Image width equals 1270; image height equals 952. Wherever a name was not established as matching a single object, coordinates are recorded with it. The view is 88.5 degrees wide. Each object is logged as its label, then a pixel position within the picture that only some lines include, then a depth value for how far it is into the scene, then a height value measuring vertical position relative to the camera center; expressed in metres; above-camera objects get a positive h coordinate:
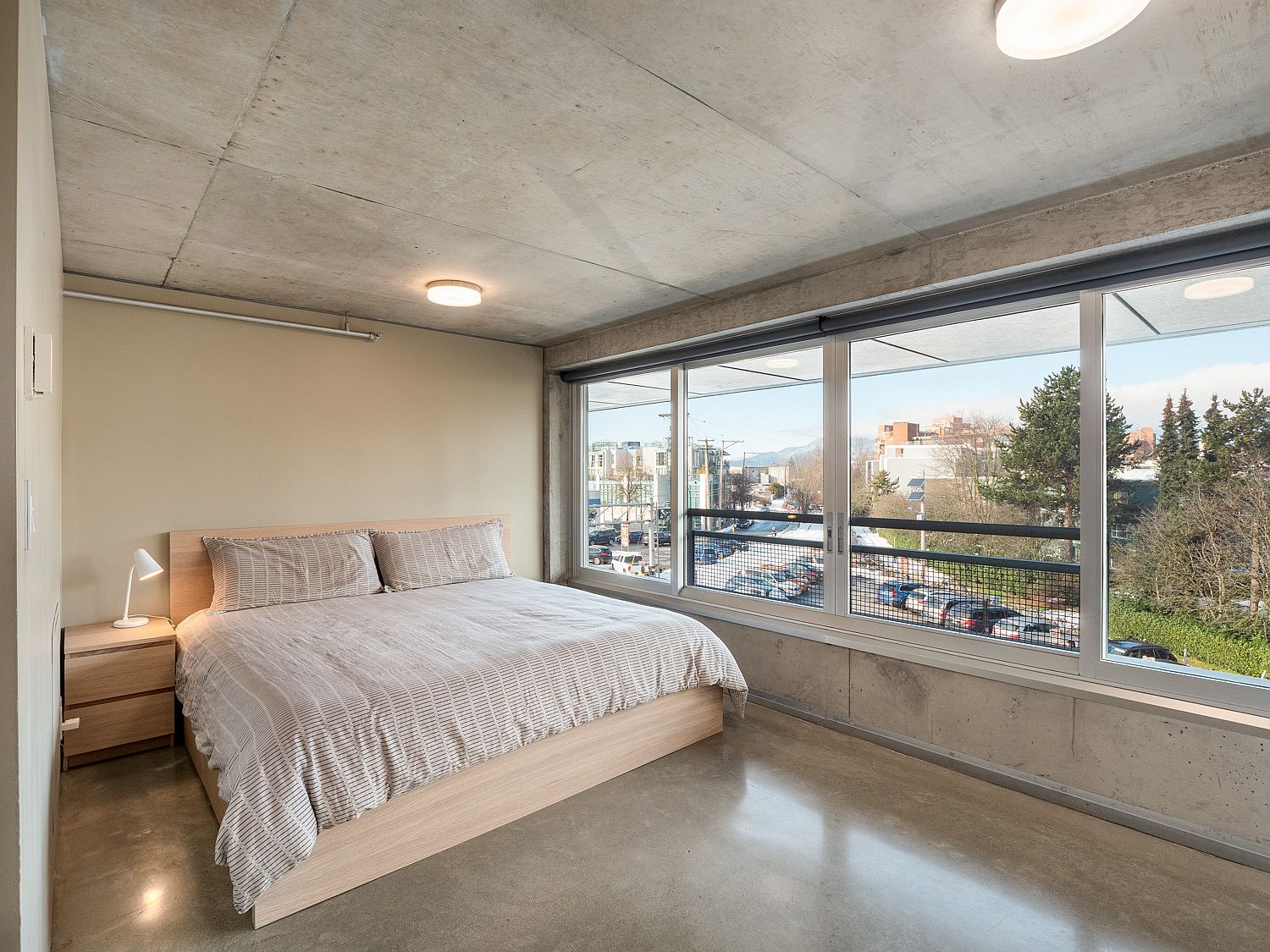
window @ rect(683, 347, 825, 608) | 3.86 -0.03
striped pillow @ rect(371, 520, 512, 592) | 4.16 -0.57
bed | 2.04 -0.92
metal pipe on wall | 3.46 +0.92
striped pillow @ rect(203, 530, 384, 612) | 3.59 -0.57
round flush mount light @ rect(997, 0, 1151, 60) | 1.46 +1.04
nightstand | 3.00 -1.05
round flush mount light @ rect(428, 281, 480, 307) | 3.57 +0.99
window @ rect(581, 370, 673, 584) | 4.83 -0.04
